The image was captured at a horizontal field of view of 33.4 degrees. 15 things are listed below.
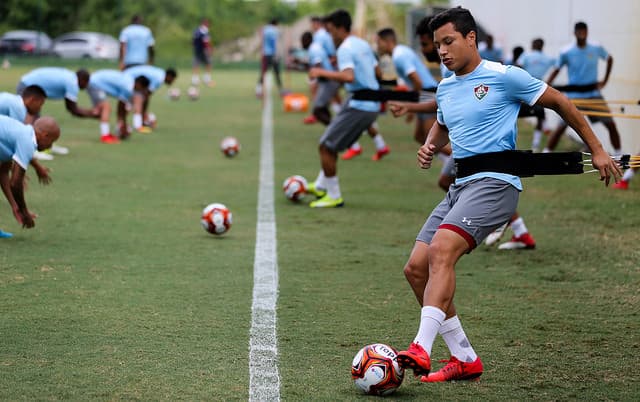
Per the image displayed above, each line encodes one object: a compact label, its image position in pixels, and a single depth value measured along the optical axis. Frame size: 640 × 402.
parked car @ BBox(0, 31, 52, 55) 49.41
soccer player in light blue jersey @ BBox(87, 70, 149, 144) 19.08
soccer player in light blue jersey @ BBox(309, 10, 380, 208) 12.66
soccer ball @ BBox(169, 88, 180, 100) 32.12
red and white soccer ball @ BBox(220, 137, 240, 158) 17.48
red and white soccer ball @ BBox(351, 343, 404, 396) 5.29
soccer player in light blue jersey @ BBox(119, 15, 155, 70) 23.03
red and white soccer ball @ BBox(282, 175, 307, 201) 12.70
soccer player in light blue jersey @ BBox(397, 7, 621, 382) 5.52
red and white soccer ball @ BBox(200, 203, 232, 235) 10.21
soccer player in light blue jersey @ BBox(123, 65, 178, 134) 20.66
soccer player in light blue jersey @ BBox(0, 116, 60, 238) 9.02
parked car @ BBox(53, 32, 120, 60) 52.06
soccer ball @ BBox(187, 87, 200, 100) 32.25
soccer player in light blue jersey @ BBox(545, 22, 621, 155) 15.66
